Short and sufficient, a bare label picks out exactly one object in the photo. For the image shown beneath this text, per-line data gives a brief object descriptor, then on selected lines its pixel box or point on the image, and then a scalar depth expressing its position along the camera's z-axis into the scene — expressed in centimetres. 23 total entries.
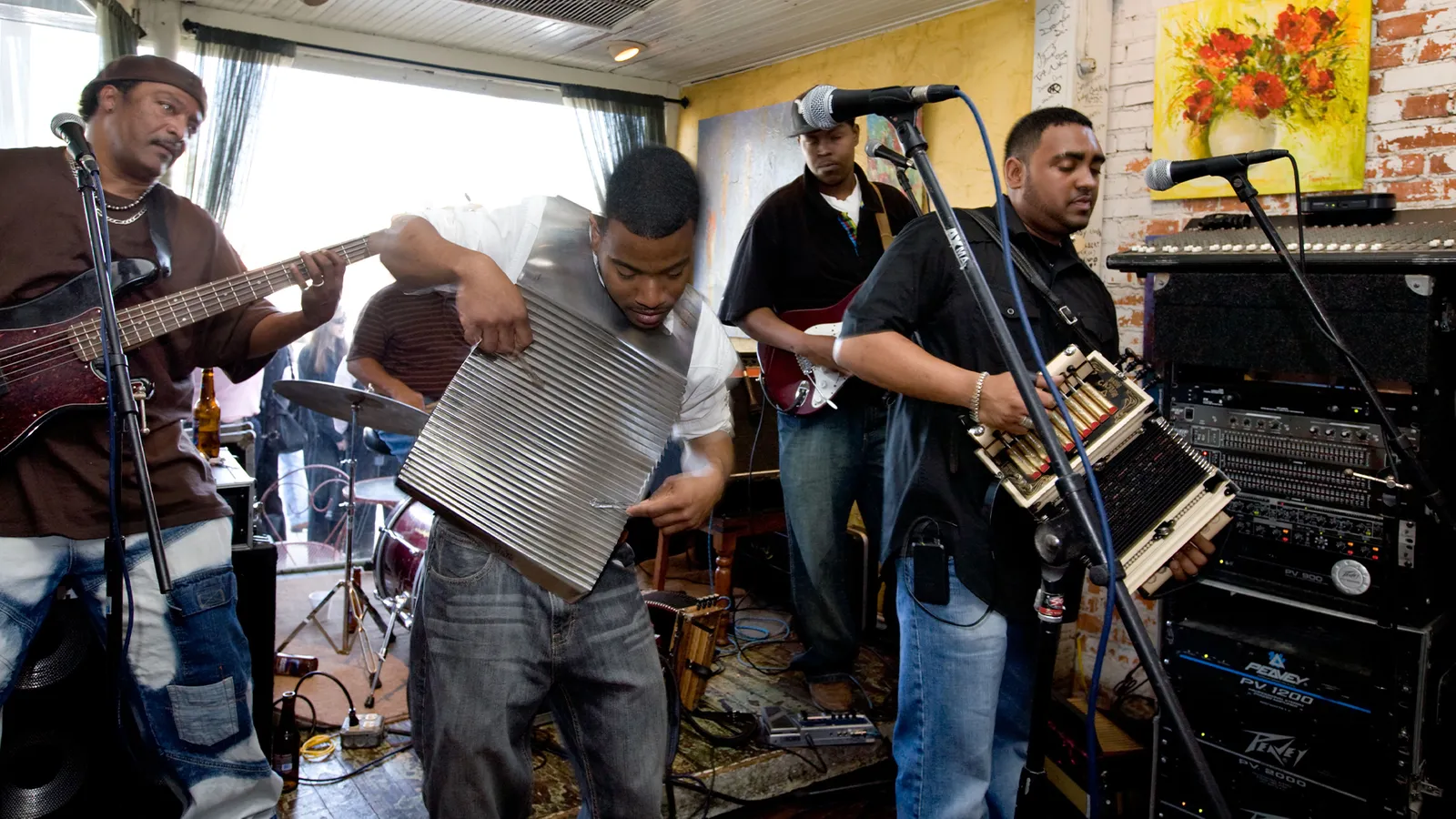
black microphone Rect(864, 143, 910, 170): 195
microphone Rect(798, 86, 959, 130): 170
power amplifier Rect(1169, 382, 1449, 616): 261
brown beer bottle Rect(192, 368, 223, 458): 399
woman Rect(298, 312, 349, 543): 682
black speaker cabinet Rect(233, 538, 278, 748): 300
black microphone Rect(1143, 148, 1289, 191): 235
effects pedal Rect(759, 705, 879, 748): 340
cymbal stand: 411
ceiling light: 695
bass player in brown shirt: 226
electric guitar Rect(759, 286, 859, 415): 337
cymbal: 339
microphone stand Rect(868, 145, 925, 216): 196
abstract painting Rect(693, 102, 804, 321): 706
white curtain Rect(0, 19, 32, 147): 451
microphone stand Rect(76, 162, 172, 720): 181
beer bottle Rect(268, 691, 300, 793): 306
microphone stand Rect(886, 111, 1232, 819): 139
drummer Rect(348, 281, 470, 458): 432
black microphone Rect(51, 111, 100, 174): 191
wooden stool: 446
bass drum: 396
